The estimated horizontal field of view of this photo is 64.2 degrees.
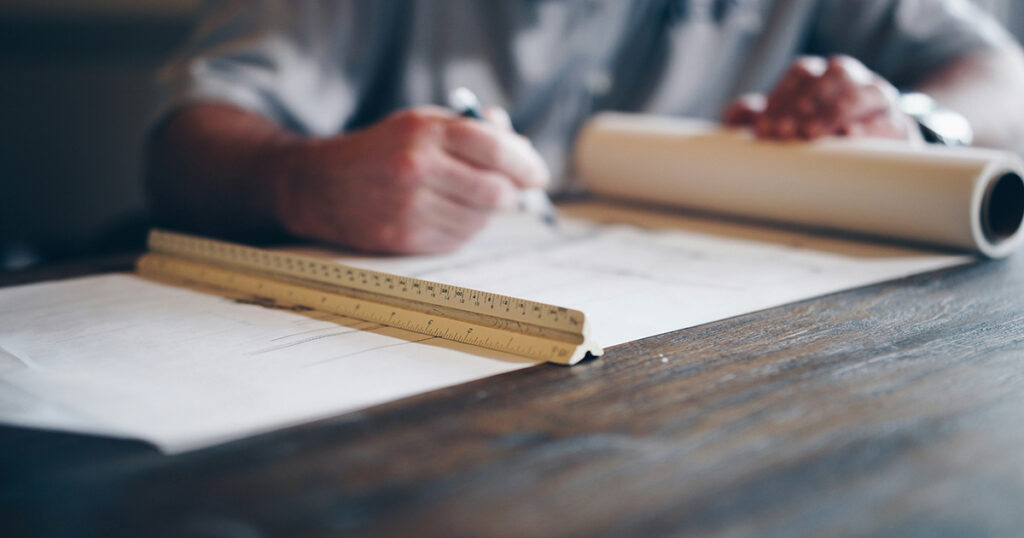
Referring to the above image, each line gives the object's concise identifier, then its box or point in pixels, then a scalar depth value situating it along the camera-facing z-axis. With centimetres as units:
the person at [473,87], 95
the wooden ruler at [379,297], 62
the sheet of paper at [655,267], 76
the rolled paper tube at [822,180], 98
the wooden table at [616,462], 38
